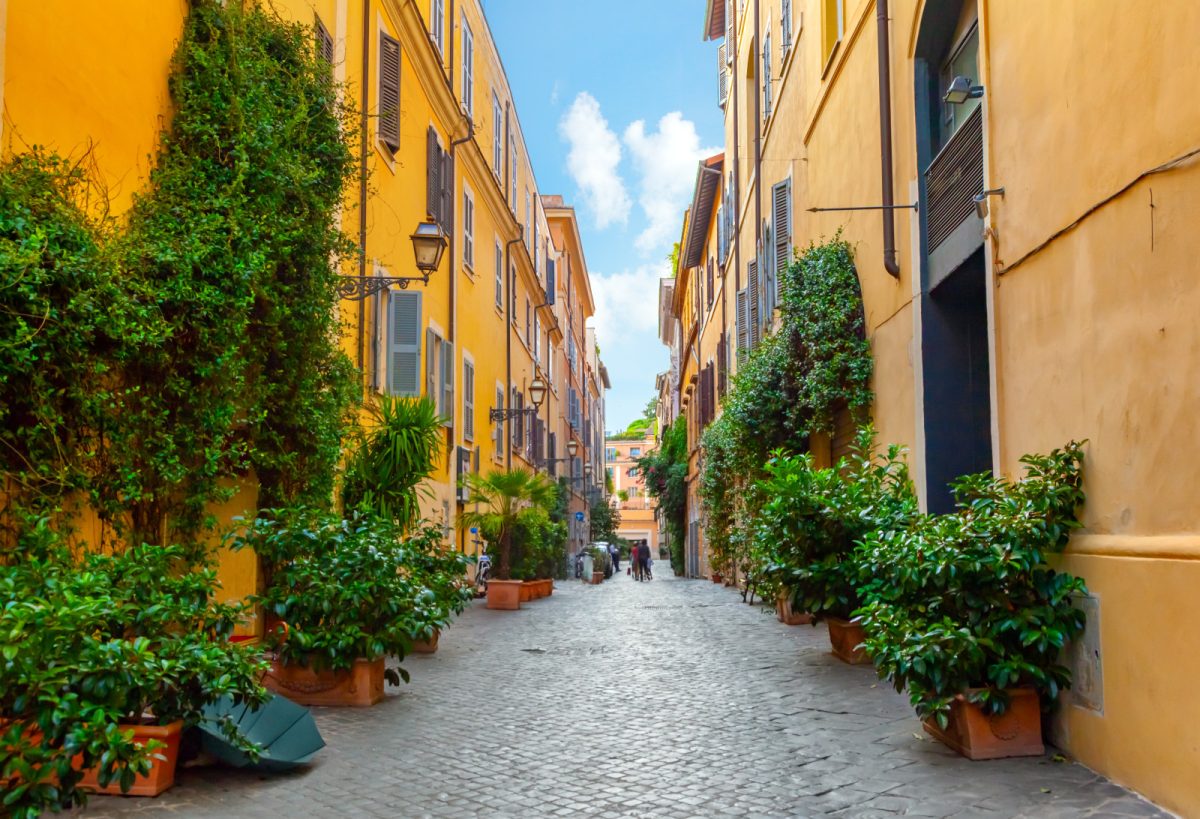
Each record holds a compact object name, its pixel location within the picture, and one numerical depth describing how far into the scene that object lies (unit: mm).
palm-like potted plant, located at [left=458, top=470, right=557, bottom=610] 17375
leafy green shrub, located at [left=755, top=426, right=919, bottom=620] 9086
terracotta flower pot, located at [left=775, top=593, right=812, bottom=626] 13742
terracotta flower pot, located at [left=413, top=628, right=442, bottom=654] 11127
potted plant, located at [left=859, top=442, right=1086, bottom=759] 5855
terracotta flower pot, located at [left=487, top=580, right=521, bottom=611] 17641
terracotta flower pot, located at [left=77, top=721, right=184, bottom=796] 5184
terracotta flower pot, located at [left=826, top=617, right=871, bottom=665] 9484
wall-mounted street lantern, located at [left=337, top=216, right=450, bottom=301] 11289
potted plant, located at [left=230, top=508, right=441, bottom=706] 7582
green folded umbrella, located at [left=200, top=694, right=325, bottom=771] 5594
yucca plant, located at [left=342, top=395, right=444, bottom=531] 11758
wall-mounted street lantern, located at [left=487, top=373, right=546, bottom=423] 22844
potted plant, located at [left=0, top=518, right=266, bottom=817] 4129
